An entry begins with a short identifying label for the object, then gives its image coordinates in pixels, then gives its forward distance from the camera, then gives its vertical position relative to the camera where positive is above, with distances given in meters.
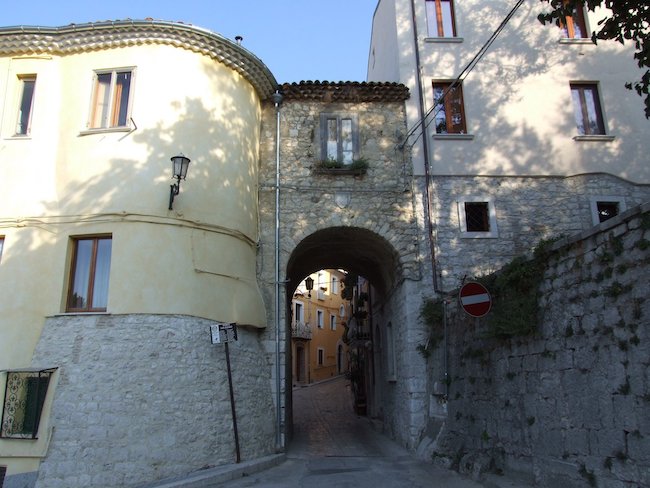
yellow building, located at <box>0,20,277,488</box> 8.04 +2.22
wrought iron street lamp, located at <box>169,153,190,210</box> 8.91 +3.50
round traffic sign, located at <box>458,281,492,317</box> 7.41 +1.05
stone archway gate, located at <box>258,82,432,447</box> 11.07 +3.81
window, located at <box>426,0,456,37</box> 12.87 +8.62
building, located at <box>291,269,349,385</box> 35.55 +3.36
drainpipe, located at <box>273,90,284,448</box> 10.43 +2.02
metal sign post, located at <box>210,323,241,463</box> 9.03 +0.71
